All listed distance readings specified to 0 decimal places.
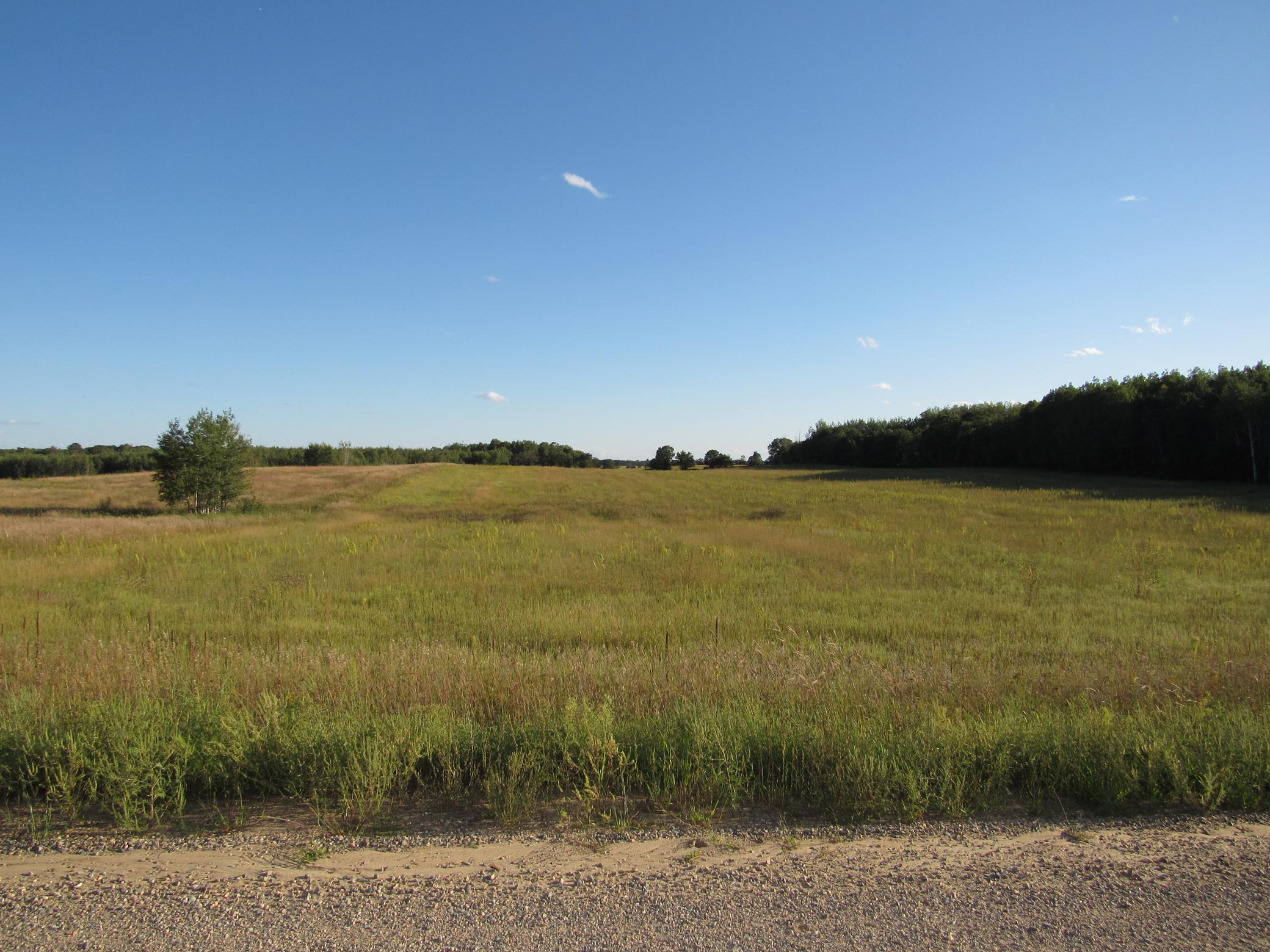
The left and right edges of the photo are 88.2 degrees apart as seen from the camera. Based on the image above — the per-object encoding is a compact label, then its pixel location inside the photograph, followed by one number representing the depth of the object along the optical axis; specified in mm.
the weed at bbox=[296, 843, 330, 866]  3402
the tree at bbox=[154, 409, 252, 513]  36219
